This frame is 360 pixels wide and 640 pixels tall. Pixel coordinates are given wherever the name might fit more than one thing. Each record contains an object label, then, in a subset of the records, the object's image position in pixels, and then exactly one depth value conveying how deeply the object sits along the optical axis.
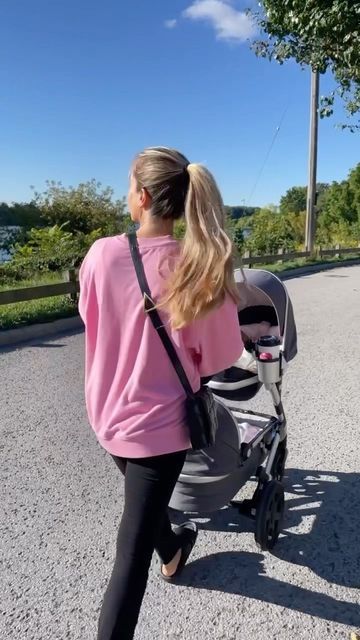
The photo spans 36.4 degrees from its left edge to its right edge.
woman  1.79
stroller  2.56
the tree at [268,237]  25.69
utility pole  22.81
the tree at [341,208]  54.46
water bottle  2.92
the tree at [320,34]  5.88
